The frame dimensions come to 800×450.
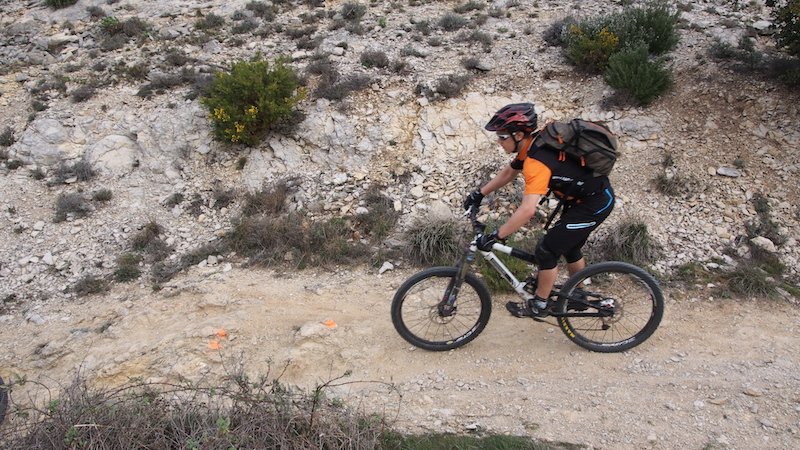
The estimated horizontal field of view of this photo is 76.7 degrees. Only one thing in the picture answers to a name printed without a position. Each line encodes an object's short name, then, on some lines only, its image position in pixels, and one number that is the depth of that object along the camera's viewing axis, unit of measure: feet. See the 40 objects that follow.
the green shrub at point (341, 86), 30.78
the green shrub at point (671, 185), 24.41
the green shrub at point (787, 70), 25.68
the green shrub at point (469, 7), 38.99
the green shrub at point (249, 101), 28.58
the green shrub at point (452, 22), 36.52
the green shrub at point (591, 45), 29.68
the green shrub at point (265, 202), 26.68
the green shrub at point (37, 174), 29.43
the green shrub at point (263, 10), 40.17
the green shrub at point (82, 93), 33.19
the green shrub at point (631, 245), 21.54
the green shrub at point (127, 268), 23.89
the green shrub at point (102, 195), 28.04
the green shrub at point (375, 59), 32.78
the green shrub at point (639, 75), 27.58
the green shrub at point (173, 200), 28.02
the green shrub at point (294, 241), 23.68
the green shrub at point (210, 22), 39.34
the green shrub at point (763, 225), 21.93
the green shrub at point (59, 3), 42.22
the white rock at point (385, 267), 22.71
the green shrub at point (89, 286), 23.27
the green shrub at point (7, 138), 31.17
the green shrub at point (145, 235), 25.70
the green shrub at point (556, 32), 32.94
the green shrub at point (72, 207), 27.43
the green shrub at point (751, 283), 19.38
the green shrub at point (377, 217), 24.67
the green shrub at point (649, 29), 30.01
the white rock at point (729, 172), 24.40
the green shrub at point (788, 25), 24.82
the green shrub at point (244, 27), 38.37
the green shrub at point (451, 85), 30.25
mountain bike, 15.84
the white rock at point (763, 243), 21.33
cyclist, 13.76
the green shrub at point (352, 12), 38.93
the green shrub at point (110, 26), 39.27
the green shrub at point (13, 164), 29.81
